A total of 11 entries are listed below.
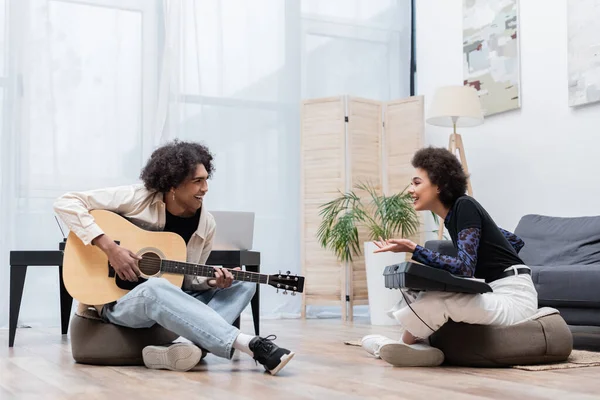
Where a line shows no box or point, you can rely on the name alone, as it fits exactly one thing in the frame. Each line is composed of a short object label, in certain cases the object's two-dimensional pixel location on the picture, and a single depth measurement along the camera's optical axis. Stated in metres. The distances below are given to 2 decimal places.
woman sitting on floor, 2.73
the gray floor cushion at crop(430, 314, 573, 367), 2.79
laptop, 4.08
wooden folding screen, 5.74
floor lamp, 5.33
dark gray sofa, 3.64
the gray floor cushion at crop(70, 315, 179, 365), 2.82
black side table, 3.75
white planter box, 5.29
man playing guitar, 2.56
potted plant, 5.31
